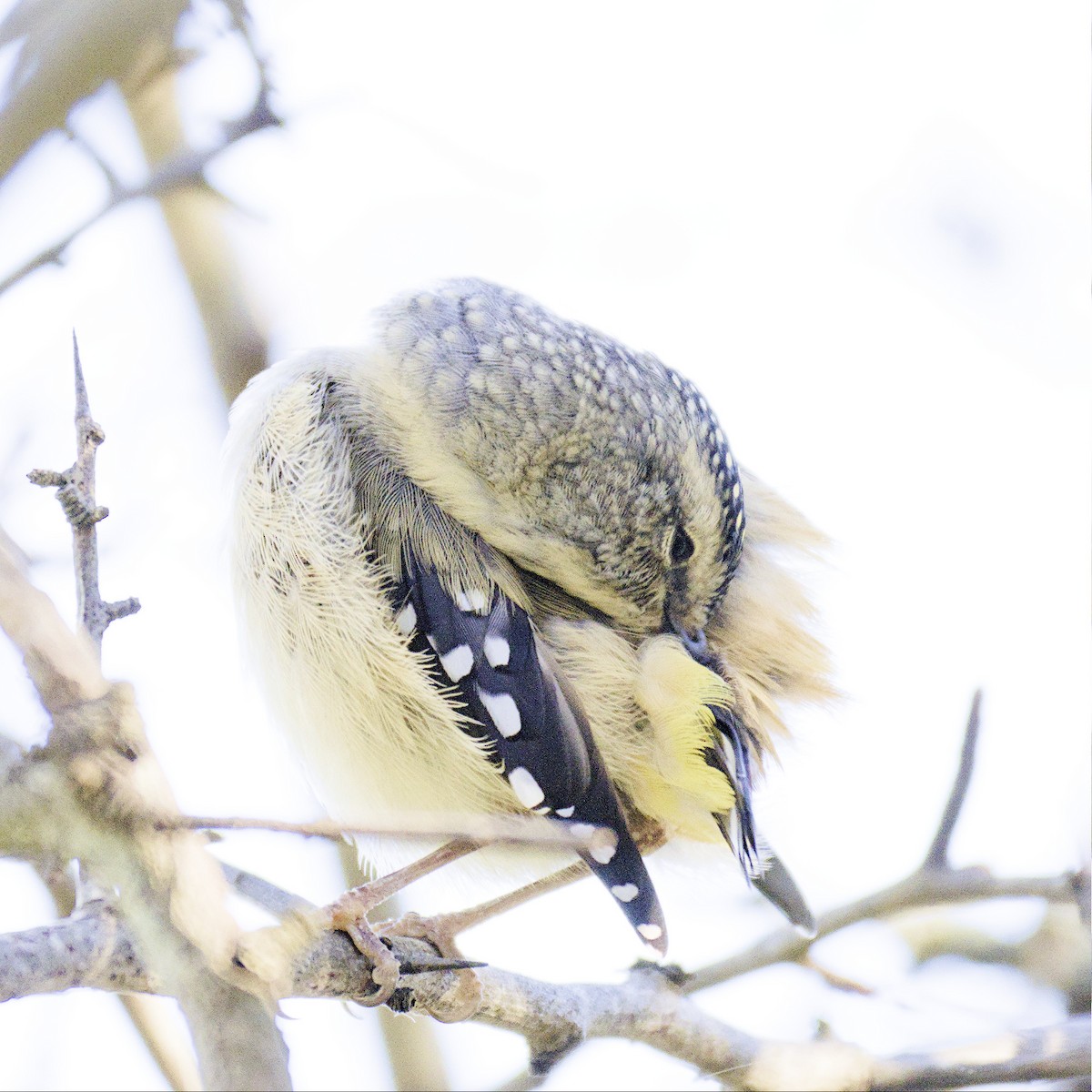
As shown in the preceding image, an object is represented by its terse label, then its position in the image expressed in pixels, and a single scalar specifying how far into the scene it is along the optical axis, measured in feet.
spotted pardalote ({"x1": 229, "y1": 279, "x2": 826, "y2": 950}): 7.01
